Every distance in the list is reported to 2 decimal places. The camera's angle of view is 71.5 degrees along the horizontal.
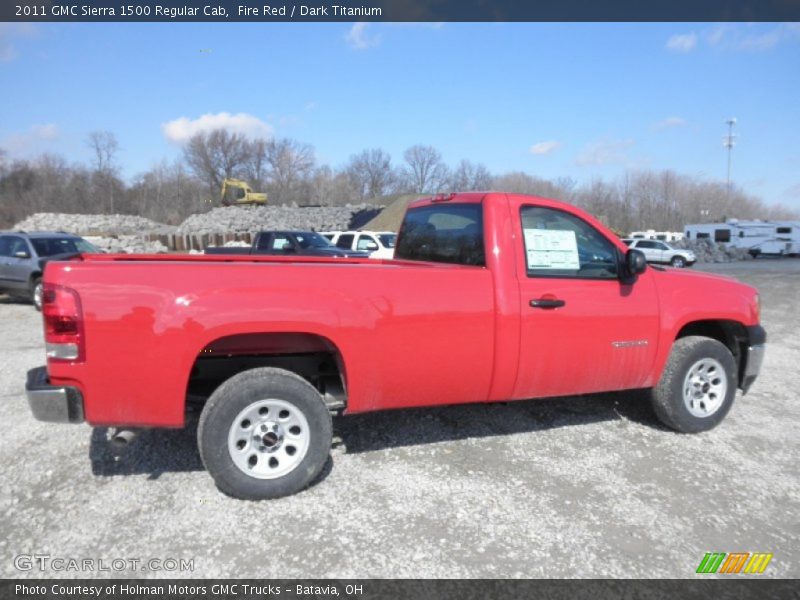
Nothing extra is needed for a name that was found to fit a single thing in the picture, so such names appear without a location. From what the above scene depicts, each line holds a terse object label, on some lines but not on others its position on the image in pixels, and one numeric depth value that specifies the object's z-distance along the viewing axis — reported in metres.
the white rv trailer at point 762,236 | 39.34
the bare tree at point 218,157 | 85.88
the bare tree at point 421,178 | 92.12
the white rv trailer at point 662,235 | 46.38
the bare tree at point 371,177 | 89.44
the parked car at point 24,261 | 11.99
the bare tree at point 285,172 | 82.38
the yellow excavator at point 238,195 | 52.25
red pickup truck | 3.21
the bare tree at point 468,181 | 80.50
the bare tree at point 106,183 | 74.86
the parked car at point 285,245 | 14.71
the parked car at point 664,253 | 32.06
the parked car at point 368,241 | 17.39
